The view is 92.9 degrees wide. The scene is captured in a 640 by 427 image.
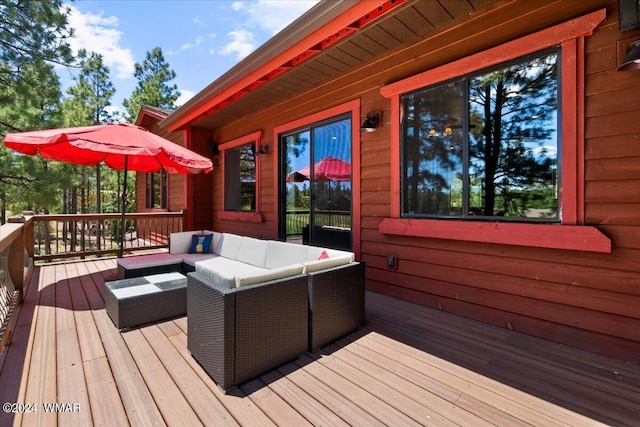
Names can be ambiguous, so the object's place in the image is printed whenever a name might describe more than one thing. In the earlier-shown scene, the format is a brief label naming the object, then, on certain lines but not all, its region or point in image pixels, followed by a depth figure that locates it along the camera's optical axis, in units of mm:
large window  2262
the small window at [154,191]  8748
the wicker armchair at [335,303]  2207
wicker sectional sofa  1783
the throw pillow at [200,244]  4348
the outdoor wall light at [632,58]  1884
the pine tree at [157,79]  16719
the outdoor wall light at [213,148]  6687
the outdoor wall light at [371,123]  3537
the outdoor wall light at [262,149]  5332
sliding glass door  4102
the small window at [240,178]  5773
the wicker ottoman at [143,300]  2529
